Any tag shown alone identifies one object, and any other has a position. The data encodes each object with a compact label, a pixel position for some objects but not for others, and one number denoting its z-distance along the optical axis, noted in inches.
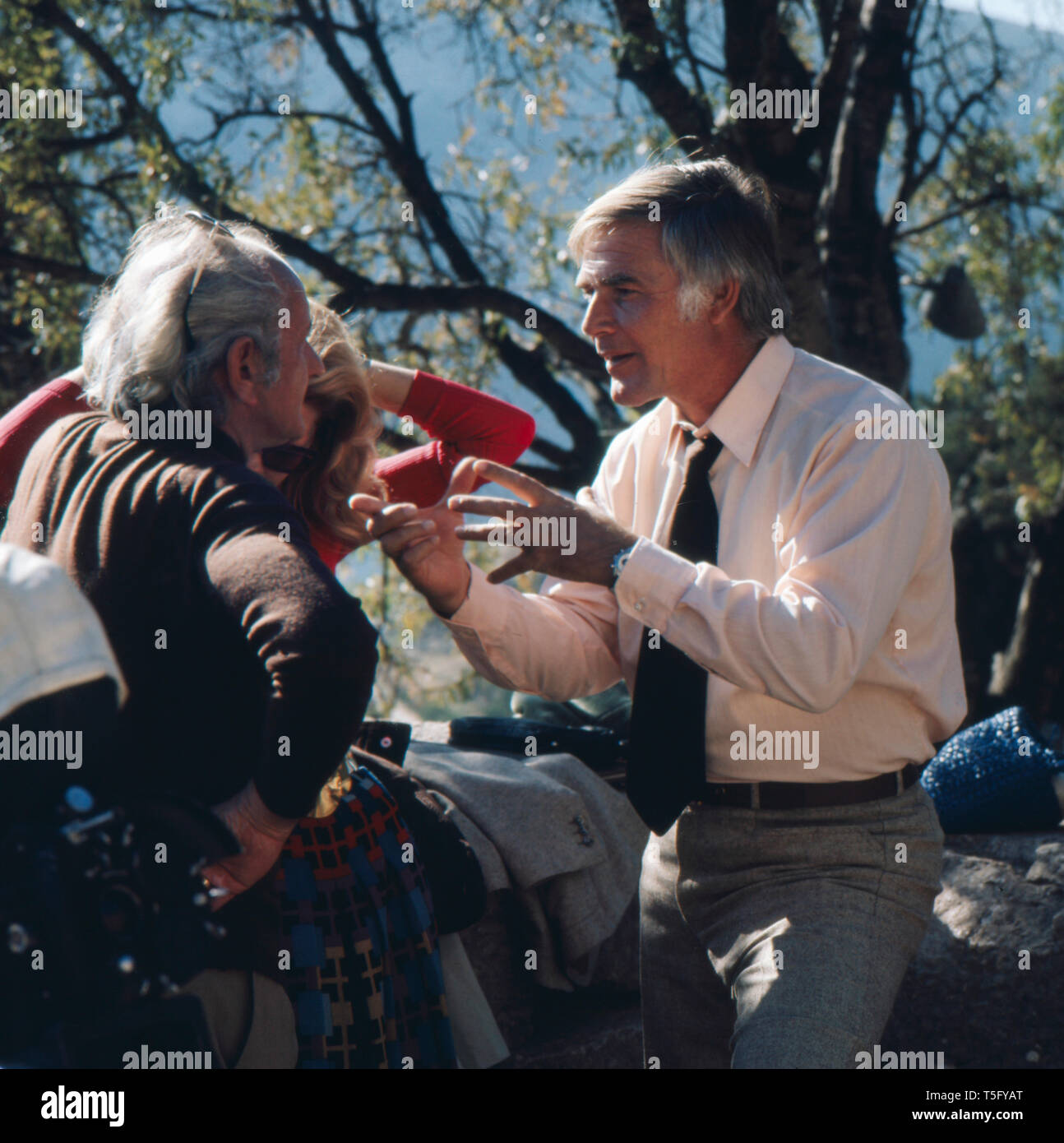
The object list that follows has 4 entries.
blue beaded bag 145.2
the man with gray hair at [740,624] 87.8
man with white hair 70.8
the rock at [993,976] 130.8
